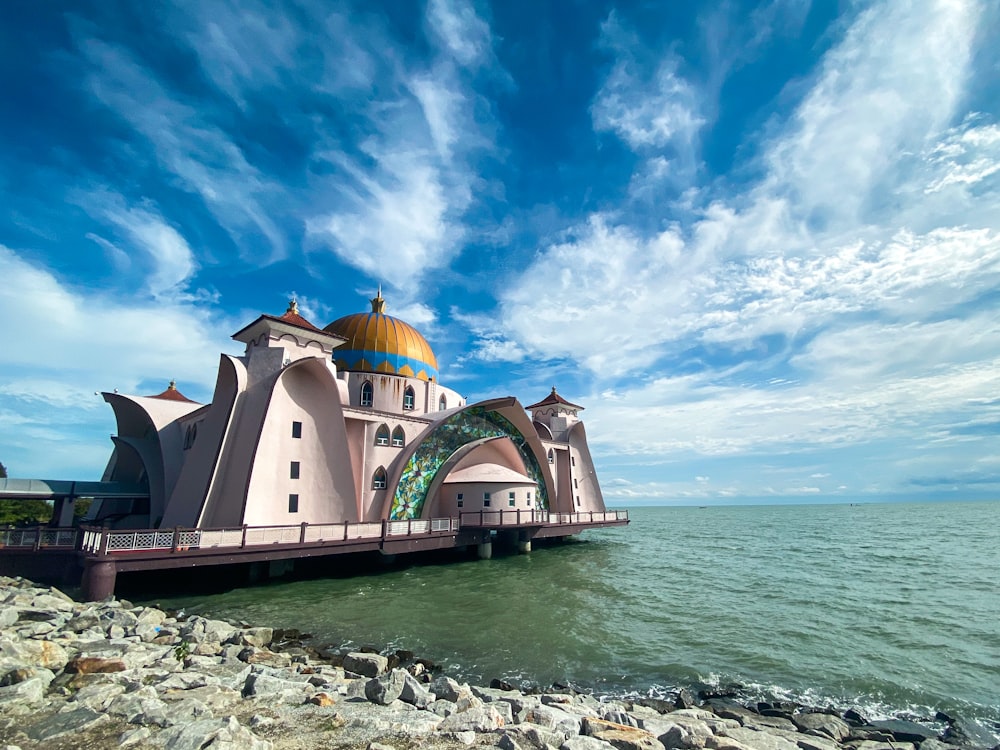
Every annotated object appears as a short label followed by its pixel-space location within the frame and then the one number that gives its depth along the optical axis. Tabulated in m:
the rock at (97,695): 6.13
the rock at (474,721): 5.93
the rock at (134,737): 5.04
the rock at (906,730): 8.47
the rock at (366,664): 9.75
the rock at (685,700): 9.30
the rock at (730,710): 8.87
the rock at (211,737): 4.89
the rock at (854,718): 9.01
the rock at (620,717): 7.43
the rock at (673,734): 6.76
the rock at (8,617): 10.38
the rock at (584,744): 5.57
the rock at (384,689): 7.07
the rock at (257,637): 11.17
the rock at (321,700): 6.64
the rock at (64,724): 5.30
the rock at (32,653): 7.49
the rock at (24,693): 6.15
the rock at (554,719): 6.64
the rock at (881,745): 7.86
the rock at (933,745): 8.02
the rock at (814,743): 7.38
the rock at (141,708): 5.66
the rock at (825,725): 8.35
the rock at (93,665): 7.57
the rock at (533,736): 5.52
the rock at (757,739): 7.26
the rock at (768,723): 8.54
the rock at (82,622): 10.84
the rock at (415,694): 7.16
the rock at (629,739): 6.00
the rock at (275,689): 6.83
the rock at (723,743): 6.52
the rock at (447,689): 7.49
